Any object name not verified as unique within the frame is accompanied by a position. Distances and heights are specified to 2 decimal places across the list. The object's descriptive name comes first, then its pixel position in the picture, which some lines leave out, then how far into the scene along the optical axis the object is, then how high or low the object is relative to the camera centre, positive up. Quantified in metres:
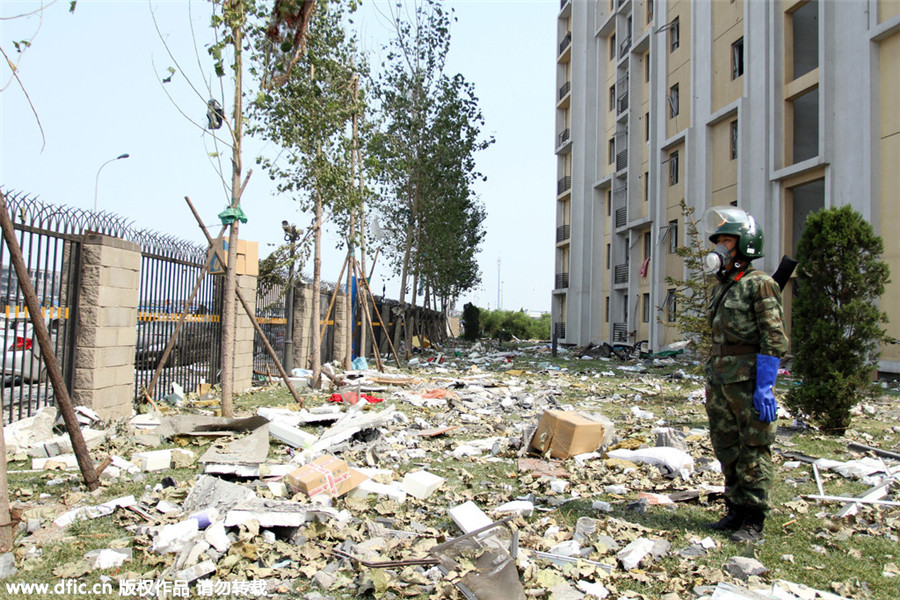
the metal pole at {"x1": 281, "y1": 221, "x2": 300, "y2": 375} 12.38 +0.52
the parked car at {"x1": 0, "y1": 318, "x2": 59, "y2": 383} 5.75 -0.20
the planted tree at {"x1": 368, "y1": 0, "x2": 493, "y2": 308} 21.41 +6.88
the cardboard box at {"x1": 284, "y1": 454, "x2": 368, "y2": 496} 4.38 -1.07
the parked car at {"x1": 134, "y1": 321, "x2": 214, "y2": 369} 8.34 -0.25
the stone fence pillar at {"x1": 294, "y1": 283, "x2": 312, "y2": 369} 13.16 +0.20
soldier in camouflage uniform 3.79 -0.15
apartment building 14.27 +6.96
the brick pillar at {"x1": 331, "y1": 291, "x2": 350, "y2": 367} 15.57 +0.12
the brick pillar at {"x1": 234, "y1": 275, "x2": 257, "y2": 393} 10.47 -0.20
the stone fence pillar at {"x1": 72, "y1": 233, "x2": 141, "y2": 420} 6.67 -0.04
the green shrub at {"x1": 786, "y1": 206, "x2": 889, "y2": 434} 7.04 +0.35
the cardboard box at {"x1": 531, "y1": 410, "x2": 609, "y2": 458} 5.90 -0.93
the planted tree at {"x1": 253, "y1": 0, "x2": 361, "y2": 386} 10.37 +3.61
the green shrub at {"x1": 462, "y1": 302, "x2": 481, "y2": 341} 38.00 +0.96
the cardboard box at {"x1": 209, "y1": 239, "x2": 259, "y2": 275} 10.43 +1.21
